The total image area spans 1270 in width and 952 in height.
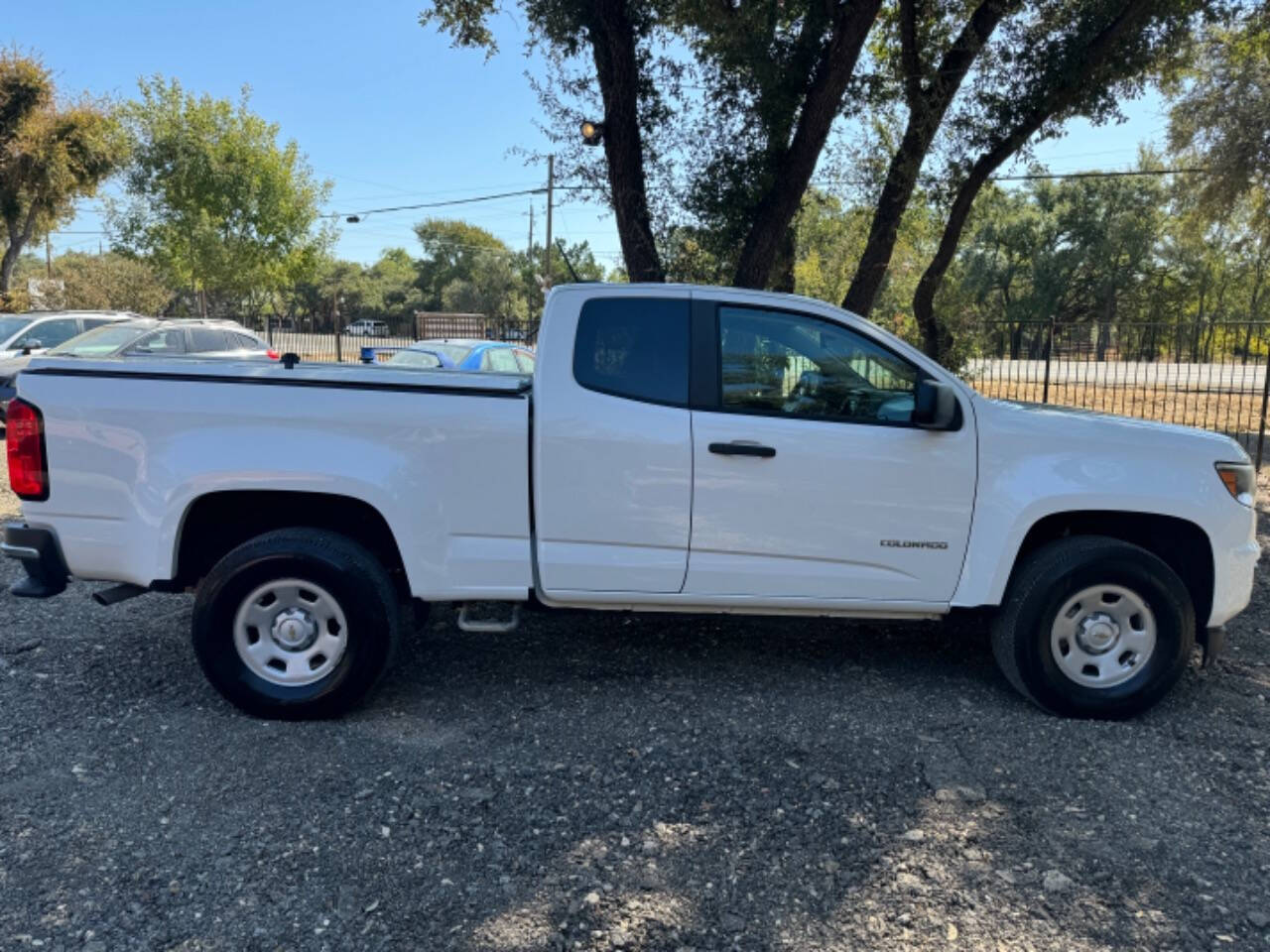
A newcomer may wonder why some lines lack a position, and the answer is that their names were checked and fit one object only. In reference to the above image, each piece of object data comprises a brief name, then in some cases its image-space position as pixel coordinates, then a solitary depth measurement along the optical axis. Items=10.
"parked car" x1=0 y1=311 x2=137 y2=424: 12.14
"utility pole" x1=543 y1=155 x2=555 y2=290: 8.69
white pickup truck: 3.83
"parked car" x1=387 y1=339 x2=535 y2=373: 11.13
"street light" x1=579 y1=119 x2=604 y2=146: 7.64
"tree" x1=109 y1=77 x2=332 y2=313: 23.11
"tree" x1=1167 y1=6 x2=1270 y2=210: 15.59
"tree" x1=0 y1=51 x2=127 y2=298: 21.59
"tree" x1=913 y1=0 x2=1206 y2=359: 8.27
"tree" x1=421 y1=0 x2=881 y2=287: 7.26
